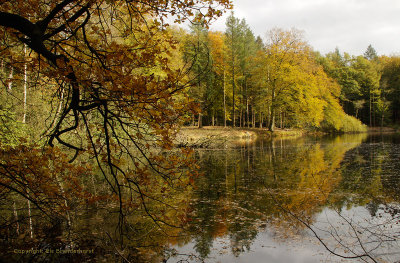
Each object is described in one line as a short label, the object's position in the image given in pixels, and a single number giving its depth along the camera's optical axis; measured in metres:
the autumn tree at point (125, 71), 3.47
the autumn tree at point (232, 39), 34.50
